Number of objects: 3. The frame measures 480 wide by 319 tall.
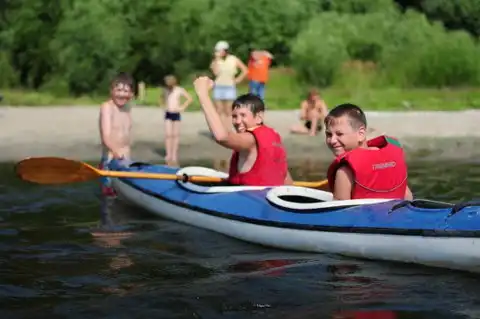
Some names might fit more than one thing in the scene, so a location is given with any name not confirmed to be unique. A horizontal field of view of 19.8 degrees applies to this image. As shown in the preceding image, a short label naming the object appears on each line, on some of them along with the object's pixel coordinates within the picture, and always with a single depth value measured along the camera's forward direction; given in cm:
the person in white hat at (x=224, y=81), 2256
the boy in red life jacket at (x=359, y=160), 914
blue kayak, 851
